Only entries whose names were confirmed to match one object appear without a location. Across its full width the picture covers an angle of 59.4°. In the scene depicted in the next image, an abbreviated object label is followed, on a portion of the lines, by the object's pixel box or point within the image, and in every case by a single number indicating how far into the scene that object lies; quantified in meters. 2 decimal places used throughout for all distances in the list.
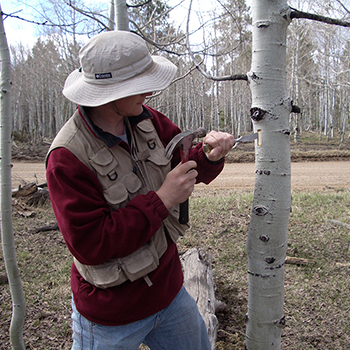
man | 1.16
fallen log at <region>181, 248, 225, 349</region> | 2.27
